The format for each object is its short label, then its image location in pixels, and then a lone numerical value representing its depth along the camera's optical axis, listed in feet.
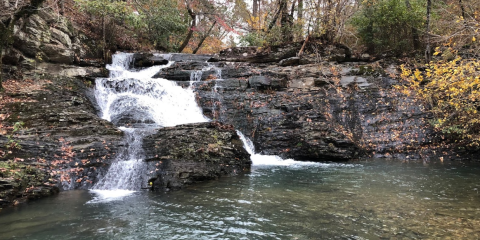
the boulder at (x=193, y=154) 24.02
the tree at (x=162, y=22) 65.86
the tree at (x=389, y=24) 48.34
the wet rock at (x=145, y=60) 53.85
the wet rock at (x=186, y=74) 49.62
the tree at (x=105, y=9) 43.32
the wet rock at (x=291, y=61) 52.16
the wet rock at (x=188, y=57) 57.10
